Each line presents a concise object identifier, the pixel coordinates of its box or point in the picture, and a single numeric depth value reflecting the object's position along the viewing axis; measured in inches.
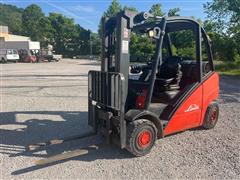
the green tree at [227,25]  585.8
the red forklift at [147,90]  125.2
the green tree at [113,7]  1522.9
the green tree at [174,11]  1103.1
